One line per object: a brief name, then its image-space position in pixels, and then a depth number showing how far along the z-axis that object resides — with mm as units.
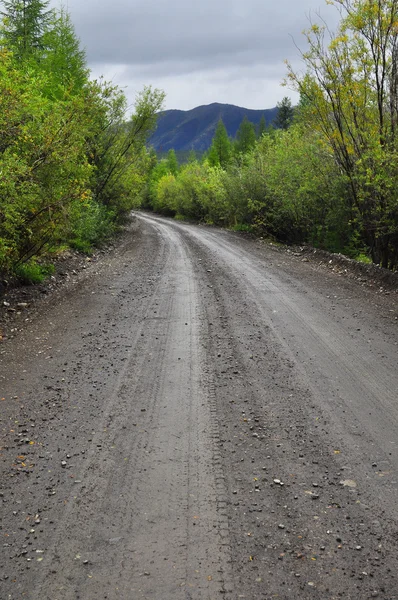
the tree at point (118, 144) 21094
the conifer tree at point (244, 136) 65688
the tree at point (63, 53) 21438
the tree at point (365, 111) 11227
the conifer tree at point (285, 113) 58997
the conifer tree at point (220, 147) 66375
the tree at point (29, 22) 22844
